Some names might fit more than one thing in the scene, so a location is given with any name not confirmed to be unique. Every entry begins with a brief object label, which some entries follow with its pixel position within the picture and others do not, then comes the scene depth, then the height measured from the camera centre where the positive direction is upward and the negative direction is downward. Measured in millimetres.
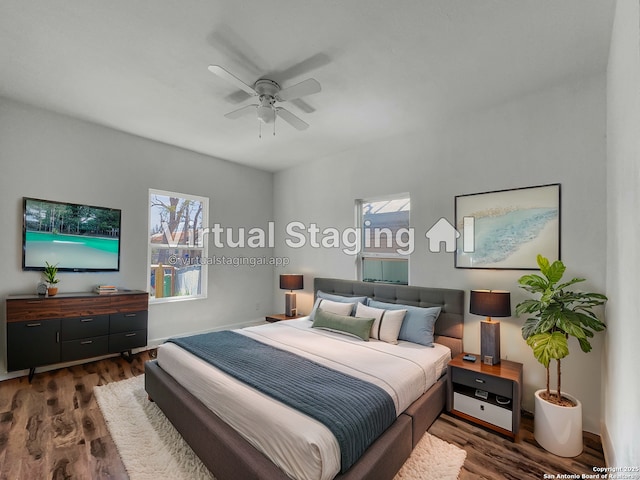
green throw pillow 3100 -871
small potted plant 3252 -416
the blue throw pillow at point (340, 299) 3623 -710
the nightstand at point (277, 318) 4330 -1098
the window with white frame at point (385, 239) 3789 +66
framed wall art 2678 +176
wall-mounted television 3303 +45
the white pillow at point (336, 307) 3506 -756
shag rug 1919 -1474
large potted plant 2123 -671
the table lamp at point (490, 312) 2594 -583
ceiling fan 2302 +1198
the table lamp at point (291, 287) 4543 -679
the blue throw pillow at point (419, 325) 2984 -821
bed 1581 -1177
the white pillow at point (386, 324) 3050 -827
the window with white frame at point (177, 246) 4320 -69
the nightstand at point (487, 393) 2332 -1259
